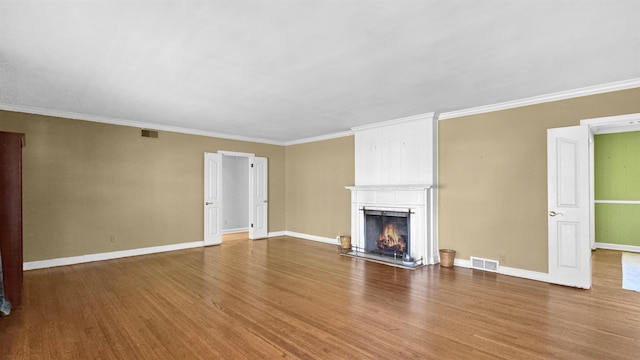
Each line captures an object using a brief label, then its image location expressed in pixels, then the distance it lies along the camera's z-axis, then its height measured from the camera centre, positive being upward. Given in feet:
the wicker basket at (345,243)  21.09 -4.31
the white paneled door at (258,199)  26.14 -1.52
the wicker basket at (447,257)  16.94 -4.26
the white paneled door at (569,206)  13.21 -1.15
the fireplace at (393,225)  17.66 -2.79
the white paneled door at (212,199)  23.25 -1.33
